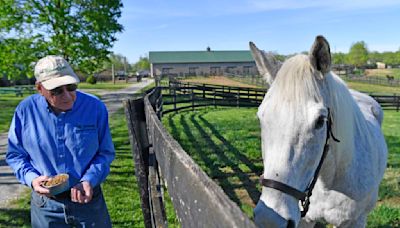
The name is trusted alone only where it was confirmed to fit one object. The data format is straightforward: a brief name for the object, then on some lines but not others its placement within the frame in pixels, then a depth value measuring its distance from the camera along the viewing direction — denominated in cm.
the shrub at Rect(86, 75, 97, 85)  4846
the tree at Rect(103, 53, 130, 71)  10864
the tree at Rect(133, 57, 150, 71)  11775
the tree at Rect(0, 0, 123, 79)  1519
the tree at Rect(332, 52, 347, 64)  10019
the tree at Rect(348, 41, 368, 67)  9954
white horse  175
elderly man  217
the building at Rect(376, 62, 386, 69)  9770
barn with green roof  7819
